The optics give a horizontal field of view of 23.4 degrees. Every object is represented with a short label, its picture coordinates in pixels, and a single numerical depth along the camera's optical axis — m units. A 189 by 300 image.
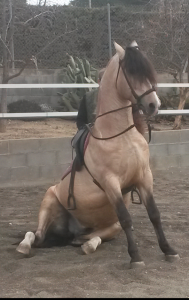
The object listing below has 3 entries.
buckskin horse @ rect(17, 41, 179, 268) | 3.87
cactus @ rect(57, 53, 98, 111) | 9.85
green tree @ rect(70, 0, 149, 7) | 11.41
